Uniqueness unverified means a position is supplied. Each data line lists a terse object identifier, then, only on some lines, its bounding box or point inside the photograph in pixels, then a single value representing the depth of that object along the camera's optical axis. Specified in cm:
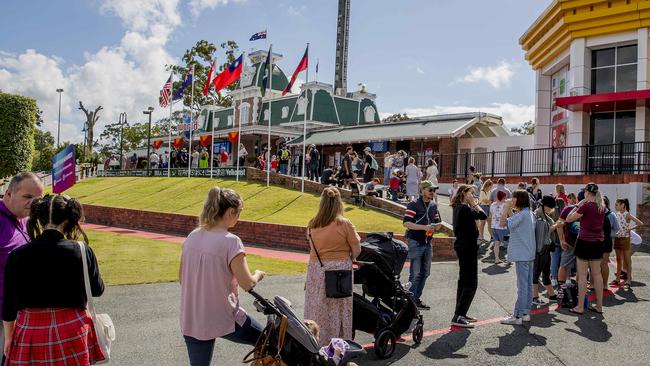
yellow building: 1986
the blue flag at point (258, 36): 2459
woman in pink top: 371
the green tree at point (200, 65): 5300
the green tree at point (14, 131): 2017
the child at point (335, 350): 410
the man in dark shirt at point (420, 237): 762
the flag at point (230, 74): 2506
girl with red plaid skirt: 322
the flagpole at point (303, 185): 2075
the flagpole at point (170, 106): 3088
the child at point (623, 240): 974
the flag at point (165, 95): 3094
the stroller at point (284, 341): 380
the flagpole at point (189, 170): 3021
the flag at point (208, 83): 2824
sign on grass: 1135
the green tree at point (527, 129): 6657
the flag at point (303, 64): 2158
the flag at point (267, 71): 2312
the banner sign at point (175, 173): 2691
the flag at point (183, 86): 3084
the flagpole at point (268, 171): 2290
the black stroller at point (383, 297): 572
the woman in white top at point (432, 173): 1831
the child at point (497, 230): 1143
